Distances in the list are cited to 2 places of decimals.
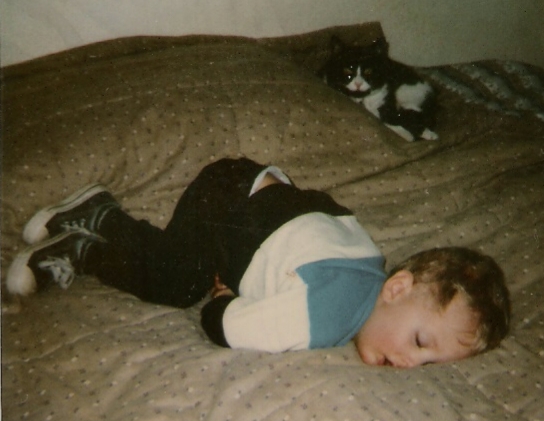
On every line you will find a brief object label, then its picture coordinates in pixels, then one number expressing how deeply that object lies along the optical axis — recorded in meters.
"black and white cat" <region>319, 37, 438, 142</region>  1.57
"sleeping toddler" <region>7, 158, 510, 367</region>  0.84
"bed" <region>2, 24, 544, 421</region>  0.73
